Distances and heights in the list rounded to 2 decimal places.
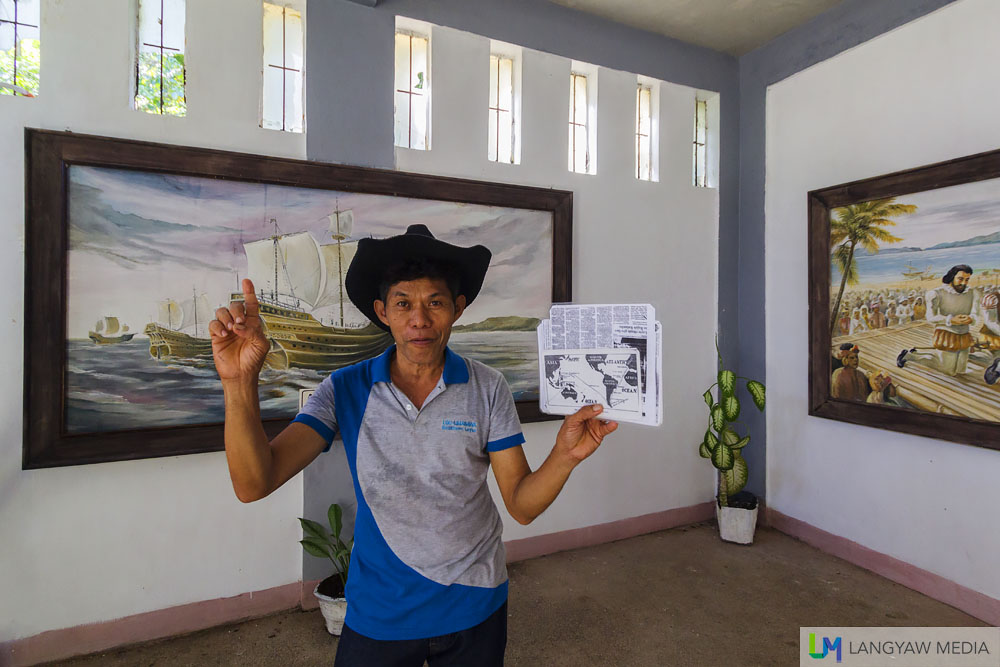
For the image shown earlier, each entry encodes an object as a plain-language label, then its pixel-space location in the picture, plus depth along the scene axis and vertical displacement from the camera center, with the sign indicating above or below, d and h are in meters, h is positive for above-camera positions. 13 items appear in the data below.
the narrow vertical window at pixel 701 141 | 4.27 +1.63
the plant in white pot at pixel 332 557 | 2.63 -1.12
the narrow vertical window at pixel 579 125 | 3.75 +1.55
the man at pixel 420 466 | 1.27 -0.30
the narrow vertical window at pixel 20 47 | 2.41 +1.34
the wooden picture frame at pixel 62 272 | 2.35 +0.30
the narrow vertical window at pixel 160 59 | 2.63 +1.41
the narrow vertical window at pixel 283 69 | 2.88 +1.48
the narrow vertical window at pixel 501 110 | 3.46 +1.53
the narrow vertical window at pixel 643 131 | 4.01 +1.61
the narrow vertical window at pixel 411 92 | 3.19 +1.51
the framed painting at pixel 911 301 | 2.81 +0.26
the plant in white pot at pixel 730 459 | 3.71 -0.82
